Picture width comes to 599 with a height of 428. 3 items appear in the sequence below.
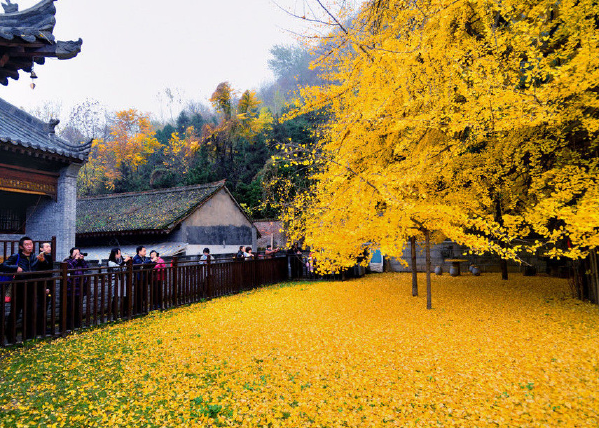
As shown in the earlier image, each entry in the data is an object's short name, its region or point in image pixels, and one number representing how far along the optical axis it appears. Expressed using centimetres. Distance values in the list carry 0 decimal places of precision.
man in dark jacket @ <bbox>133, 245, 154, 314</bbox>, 828
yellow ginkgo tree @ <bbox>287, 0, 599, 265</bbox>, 623
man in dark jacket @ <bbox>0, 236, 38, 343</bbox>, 565
